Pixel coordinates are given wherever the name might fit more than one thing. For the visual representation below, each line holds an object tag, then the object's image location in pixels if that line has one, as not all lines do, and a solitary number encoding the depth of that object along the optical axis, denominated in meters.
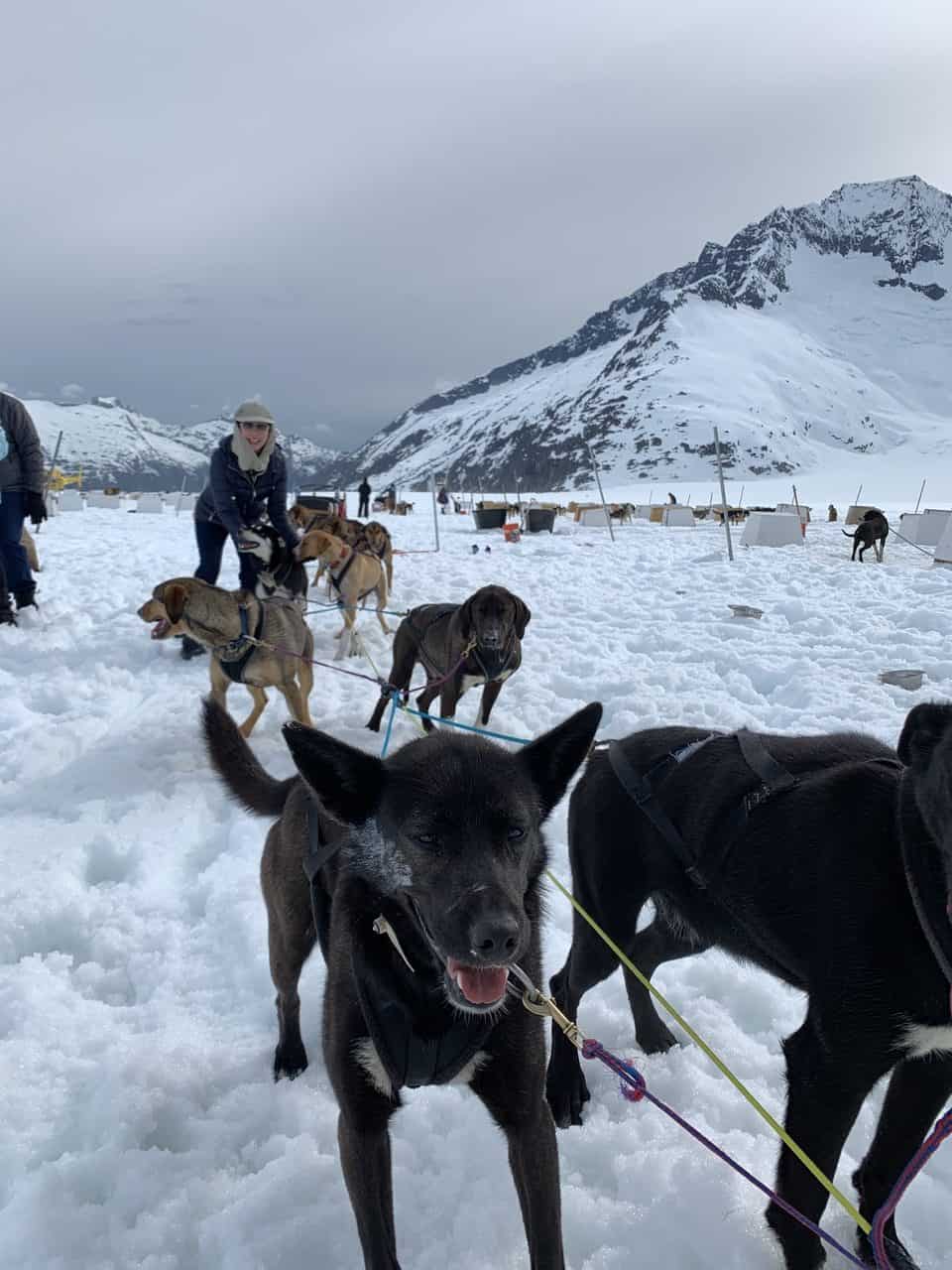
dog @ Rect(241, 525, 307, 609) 6.89
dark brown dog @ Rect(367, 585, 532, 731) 5.51
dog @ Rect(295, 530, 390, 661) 8.46
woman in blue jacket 6.32
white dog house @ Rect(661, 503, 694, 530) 28.81
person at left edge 7.10
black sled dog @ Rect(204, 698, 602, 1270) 1.63
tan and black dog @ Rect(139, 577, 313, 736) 5.36
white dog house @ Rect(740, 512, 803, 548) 19.30
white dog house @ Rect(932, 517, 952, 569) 13.77
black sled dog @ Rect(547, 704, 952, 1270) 1.54
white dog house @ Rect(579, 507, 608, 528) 28.17
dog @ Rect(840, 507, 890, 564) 15.68
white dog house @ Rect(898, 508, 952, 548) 18.92
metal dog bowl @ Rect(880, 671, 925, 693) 6.27
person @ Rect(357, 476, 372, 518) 33.81
